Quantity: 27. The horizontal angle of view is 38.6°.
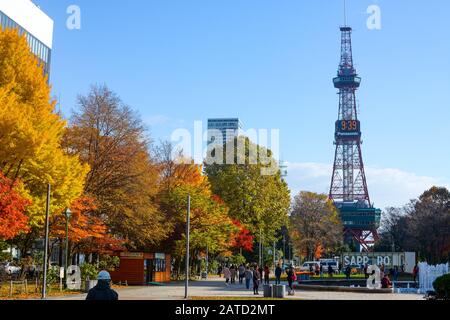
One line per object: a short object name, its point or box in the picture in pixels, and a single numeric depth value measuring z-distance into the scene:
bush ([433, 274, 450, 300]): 25.55
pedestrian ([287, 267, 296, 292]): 36.90
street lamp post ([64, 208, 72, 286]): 33.76
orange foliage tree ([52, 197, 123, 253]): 39.25
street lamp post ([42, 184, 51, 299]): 29.50
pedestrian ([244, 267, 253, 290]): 42.53
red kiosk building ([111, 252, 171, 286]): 45.28
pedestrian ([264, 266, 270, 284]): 48.67
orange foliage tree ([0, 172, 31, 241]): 29.67
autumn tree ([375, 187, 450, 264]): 88.81
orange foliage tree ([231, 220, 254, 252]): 71.56
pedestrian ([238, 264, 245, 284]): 52.60
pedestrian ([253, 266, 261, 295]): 36.88
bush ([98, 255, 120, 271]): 44.65
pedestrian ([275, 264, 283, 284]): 42.31
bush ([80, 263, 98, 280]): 41.28
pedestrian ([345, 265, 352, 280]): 55.44
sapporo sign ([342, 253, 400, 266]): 79.38
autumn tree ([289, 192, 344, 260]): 111.00
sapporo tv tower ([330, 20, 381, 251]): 156.62
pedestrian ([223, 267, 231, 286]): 50.25
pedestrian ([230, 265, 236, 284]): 53.31
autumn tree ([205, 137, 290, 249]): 77.56
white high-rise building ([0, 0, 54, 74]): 73.94
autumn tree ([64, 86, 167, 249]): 44.41
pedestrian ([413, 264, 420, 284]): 49.54
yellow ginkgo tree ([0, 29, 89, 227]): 32.38
